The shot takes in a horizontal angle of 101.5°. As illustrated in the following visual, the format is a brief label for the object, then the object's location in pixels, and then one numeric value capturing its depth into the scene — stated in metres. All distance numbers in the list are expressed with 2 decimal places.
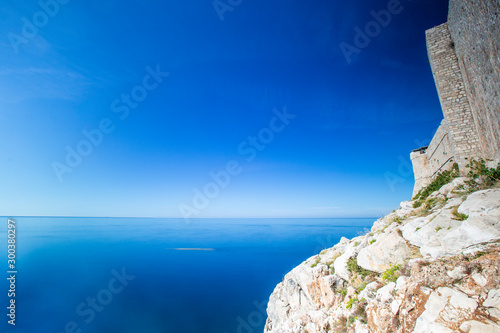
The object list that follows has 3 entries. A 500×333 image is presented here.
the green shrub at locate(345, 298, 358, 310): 5.03
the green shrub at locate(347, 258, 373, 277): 5.85
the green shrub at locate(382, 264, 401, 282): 4.49
